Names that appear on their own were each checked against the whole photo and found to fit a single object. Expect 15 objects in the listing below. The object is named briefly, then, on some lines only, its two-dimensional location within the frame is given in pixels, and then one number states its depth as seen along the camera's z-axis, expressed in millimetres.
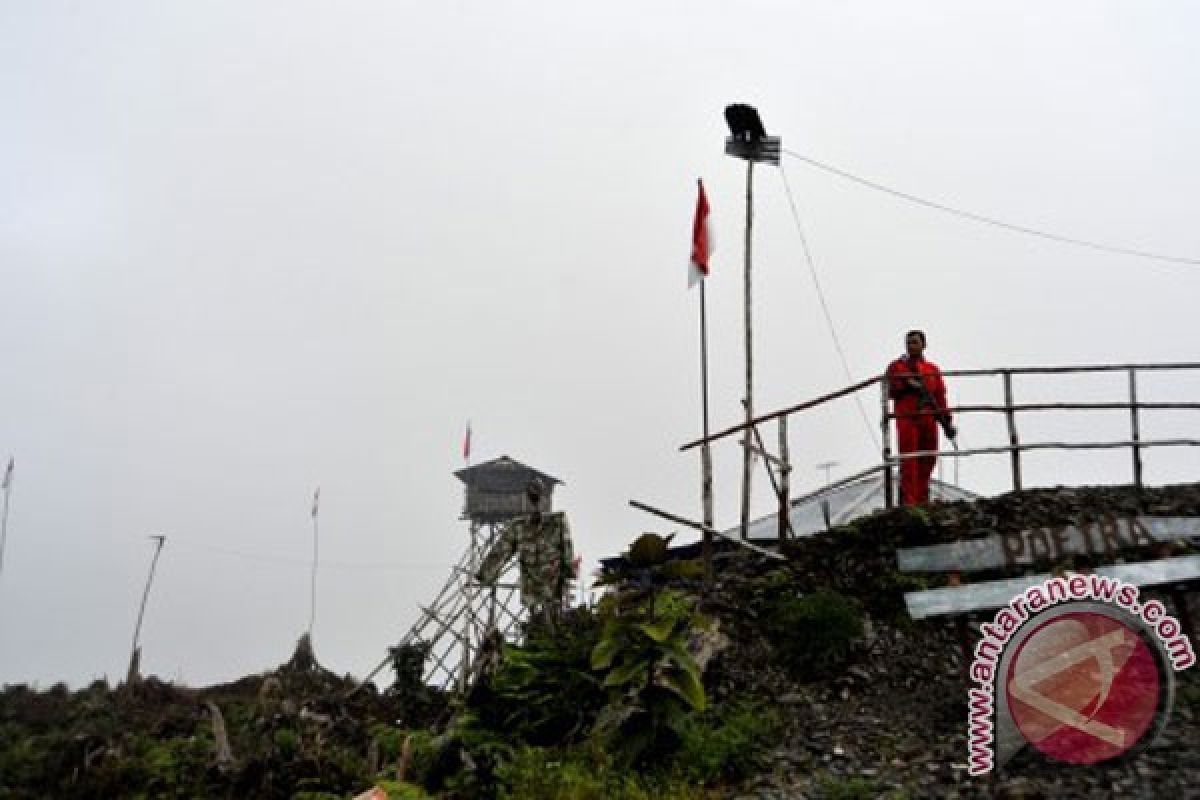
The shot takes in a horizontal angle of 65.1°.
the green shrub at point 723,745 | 8484
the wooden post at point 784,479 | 12760
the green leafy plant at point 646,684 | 8688
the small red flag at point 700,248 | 13430
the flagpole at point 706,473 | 12133
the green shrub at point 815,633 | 10266
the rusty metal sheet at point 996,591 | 8234
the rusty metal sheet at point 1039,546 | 9492
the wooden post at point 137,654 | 23516
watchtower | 15547
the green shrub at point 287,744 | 11438
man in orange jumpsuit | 12992
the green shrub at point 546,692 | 10430
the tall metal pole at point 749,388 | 13508
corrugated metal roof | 16031
